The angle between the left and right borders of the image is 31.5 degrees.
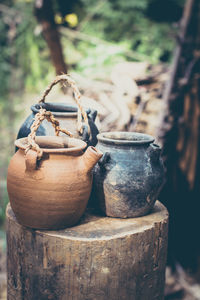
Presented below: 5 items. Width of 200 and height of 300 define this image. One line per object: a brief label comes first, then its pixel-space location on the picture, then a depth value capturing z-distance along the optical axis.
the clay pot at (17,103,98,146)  2.09
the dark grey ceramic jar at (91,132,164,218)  1.90
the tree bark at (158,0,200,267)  3.88
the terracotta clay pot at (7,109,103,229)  1.71
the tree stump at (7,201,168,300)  1.80
